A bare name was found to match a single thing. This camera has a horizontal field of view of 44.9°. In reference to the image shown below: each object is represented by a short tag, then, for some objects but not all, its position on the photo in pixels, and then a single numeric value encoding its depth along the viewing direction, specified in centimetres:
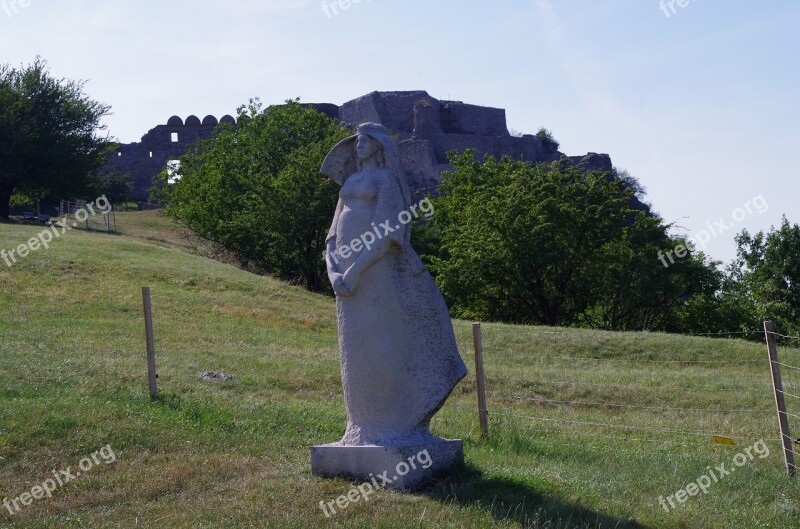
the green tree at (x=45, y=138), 4425
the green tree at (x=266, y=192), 4003
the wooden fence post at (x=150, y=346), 1254
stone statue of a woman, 821
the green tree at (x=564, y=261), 3738
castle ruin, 7938
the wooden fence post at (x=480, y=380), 1167
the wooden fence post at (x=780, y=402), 1003
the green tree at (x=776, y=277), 4809
